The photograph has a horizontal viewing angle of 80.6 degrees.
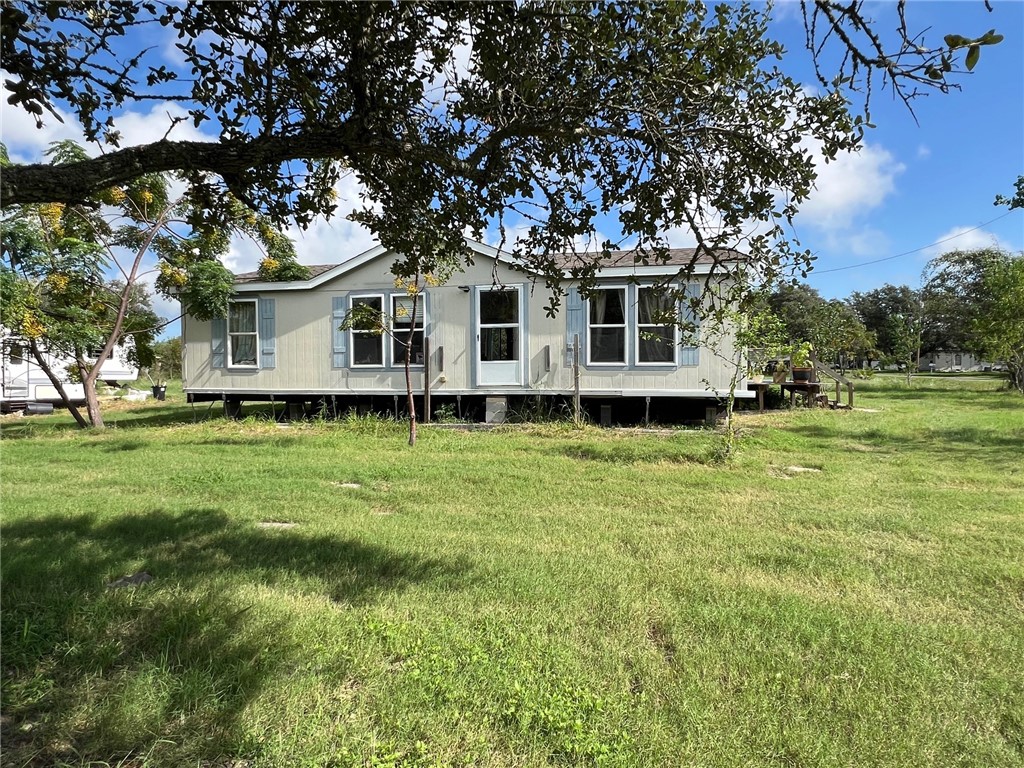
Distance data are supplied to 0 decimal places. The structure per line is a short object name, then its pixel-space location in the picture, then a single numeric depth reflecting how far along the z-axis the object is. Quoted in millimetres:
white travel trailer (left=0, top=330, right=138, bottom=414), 17500
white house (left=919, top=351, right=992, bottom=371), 65550
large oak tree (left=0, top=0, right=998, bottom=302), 2449
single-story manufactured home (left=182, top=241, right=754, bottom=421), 11297
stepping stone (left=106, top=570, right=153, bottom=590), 3385
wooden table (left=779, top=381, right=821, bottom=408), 15266
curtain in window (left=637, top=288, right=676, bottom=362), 11070
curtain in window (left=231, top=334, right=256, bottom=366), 13039
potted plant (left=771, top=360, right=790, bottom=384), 13500
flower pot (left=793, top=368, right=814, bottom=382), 15384
